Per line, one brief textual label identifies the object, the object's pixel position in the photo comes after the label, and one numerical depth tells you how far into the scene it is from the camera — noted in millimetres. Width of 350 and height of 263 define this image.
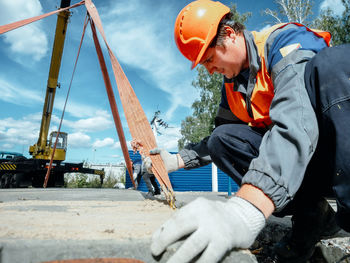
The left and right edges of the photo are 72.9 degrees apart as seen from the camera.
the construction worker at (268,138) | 683
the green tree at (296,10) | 12838
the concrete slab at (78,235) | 651
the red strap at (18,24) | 2962
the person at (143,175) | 6168
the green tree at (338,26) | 11180
